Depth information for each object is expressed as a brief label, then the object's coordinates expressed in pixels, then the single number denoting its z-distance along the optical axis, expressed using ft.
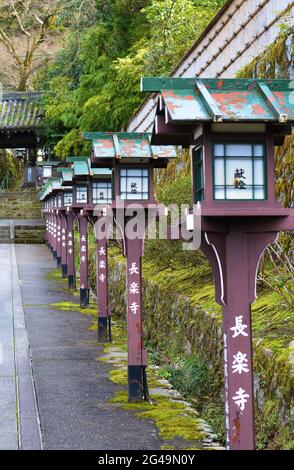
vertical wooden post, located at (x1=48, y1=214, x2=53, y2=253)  101.96
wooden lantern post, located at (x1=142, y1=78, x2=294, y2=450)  16.69
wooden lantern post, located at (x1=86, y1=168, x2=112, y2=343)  41.42
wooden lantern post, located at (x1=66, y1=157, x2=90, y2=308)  54.08
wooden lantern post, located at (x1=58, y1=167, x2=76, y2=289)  59.98
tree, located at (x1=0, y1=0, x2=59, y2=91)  152.56
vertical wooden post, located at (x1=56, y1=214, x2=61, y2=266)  83.56
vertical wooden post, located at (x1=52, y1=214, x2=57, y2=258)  91.06
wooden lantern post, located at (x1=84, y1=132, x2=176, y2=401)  29.48
